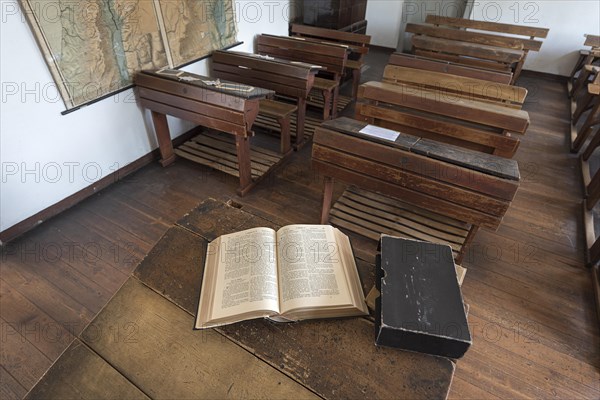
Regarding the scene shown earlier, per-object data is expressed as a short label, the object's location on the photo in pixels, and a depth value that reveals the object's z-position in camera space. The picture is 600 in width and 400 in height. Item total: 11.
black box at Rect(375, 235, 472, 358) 0.77
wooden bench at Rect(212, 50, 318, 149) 2.95
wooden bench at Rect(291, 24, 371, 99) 4.07
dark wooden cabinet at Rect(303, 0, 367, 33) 4.55
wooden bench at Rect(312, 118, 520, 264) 1.62
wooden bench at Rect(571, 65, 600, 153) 3.19
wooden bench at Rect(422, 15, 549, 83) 4.23
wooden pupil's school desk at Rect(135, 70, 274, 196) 2.26
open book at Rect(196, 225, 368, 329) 0.85
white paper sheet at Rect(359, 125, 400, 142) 1.80
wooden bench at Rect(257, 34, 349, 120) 3.53
